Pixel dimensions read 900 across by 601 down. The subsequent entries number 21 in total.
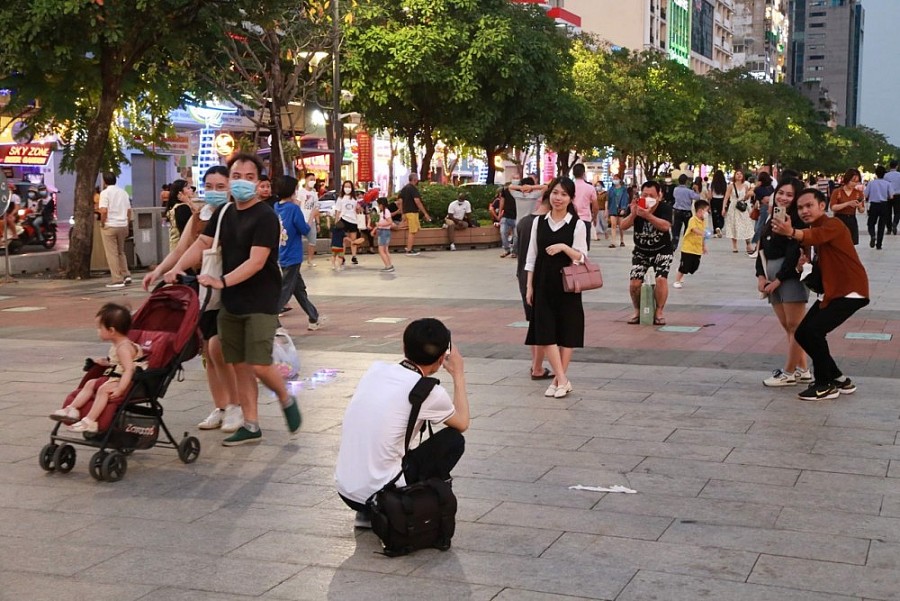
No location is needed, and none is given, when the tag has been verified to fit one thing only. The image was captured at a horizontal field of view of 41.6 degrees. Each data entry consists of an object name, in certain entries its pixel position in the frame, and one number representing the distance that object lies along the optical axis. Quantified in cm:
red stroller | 633
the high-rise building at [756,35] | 14712
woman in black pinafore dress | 874
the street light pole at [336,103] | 2748
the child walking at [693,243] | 1557
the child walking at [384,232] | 2083
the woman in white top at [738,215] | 2434
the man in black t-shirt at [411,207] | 2481
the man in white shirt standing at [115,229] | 1814
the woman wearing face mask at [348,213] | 2184
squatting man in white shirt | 504
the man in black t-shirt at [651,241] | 1235
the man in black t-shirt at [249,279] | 682
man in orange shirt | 823
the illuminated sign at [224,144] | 3153
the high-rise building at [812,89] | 19038
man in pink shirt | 1659
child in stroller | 628
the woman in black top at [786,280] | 889
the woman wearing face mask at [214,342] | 720
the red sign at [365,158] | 4988
